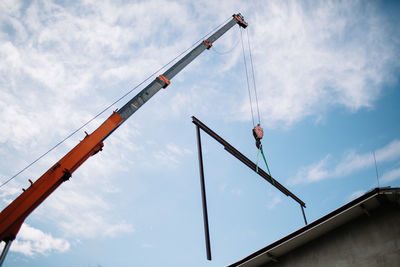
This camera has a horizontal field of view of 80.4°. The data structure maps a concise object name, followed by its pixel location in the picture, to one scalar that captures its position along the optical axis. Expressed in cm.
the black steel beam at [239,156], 767
